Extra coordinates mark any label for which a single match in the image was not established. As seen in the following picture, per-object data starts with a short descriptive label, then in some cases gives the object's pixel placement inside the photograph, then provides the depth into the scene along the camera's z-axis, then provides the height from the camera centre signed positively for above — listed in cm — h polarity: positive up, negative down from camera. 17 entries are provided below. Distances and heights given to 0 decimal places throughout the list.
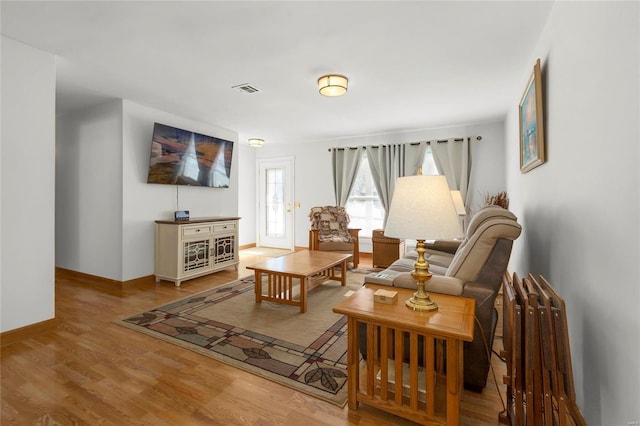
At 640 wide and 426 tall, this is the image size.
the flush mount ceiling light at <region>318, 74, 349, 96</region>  289 +129
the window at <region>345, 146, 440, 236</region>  572 +18
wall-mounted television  396 +82
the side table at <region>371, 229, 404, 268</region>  460 -58
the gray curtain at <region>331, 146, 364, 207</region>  571 +86
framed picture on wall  206 +69
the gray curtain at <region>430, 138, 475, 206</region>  479 +87
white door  659 +24
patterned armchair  455 -33
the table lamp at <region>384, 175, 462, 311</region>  136 -2
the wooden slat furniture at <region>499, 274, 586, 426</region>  113 -60
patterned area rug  189 -100
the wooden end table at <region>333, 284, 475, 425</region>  130 -67
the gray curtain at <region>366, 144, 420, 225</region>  528 +84
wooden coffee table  291 -59
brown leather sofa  165 -40
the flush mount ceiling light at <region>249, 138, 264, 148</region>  546 +134
